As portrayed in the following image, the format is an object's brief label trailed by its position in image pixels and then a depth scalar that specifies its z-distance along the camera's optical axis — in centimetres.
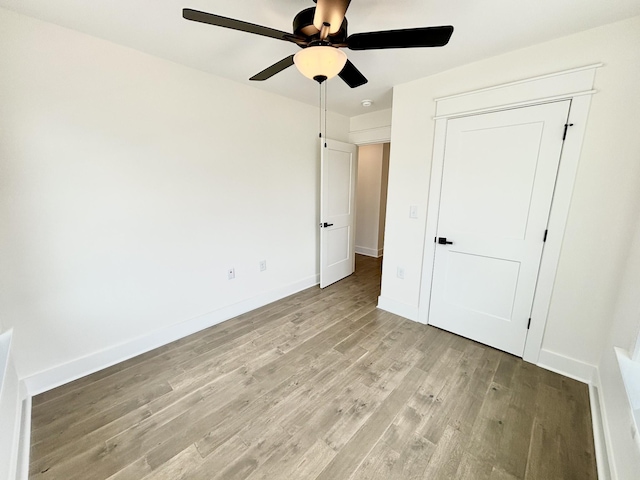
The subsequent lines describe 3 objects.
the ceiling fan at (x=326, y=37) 112
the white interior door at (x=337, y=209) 340
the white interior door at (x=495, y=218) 195
